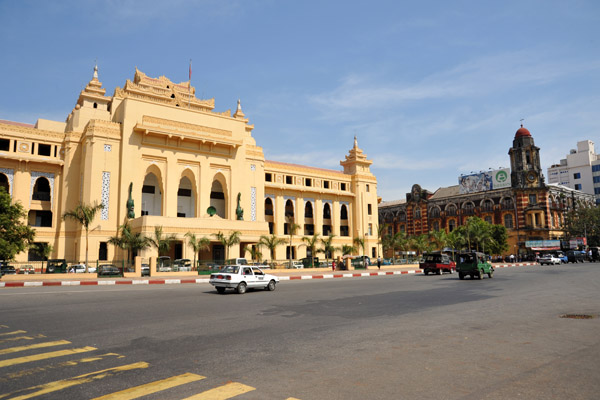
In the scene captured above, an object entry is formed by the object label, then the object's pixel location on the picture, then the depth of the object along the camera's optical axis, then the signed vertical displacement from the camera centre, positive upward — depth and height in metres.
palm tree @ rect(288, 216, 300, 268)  45.51 +3.34
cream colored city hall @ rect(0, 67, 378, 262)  39.44 +8.89
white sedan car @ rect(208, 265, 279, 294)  17.69 -0.95
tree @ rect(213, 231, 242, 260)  38.97 +1.68
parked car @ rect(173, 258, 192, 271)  32.69 -0.55
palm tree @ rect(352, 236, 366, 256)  55.78 +1.60
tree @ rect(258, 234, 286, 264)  42.16 +1.42
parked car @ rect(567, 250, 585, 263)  52.59 -0.82
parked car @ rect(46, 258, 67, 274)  29.61 -0.44
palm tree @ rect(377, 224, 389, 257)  57.89 +2.38
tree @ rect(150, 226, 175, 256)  35.47 +1.46
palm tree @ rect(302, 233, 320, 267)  45.93 +1.46
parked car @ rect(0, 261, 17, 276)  30.86 -0.52
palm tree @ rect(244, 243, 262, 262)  43.80 +0.56
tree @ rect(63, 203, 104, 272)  32.44 +3.50
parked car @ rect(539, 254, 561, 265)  47.24 -1.10
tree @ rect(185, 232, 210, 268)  36.91 +1.40
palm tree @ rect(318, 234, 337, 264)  49.16 +0.79
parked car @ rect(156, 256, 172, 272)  32.06 -0.56
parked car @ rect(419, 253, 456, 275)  32.34 -0.88
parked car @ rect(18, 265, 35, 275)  30.66 -0.58
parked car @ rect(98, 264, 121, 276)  29.89 -0.73
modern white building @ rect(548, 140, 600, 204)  86.38 +16.58
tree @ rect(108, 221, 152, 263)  34.97 +1.47
